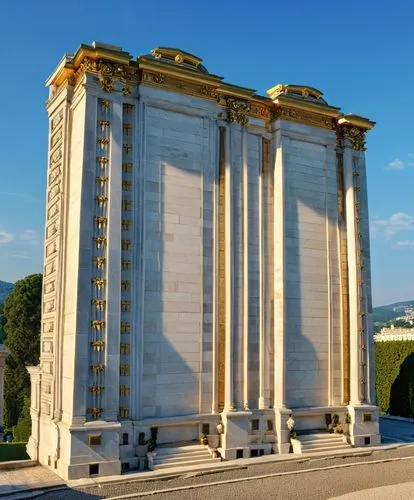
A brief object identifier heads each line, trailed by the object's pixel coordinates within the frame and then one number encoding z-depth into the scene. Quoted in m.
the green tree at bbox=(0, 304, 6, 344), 57.43
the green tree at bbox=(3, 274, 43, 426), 44.44
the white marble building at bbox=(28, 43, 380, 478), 17.97
